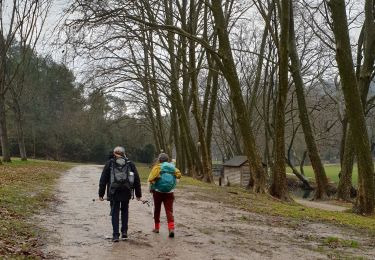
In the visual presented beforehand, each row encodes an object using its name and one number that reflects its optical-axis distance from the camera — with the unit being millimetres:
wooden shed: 36312
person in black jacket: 8703
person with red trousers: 9336
